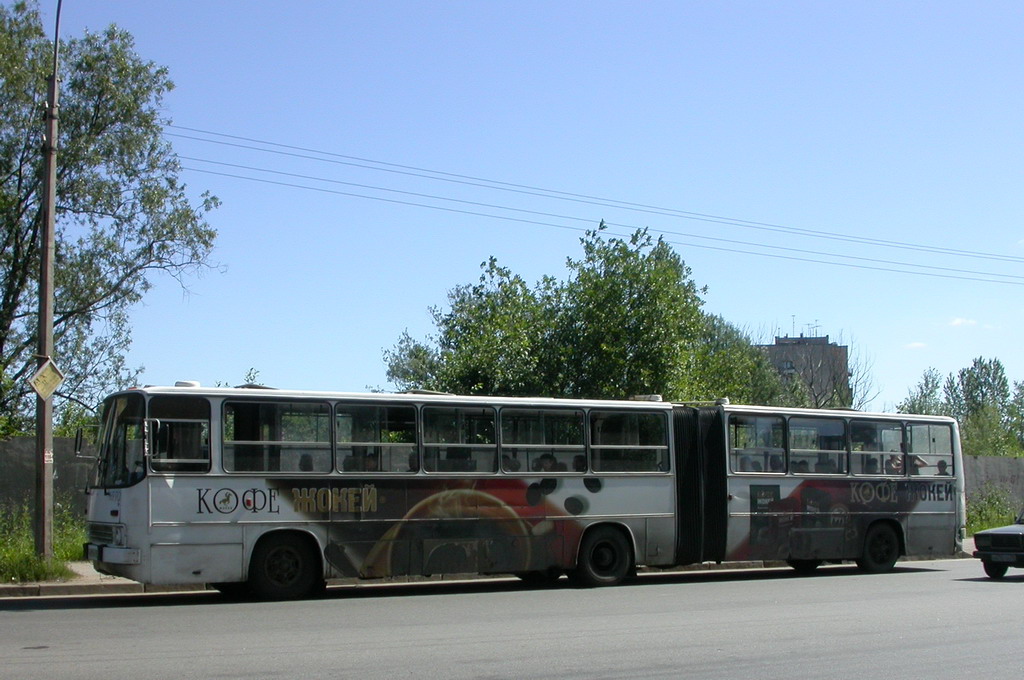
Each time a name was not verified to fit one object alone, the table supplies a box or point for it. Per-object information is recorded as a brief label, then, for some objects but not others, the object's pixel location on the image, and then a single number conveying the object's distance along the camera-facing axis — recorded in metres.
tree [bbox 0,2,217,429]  32.16
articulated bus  14.70
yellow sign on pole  16.17
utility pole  16.28
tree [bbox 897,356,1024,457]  54.00
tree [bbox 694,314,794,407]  62.51
